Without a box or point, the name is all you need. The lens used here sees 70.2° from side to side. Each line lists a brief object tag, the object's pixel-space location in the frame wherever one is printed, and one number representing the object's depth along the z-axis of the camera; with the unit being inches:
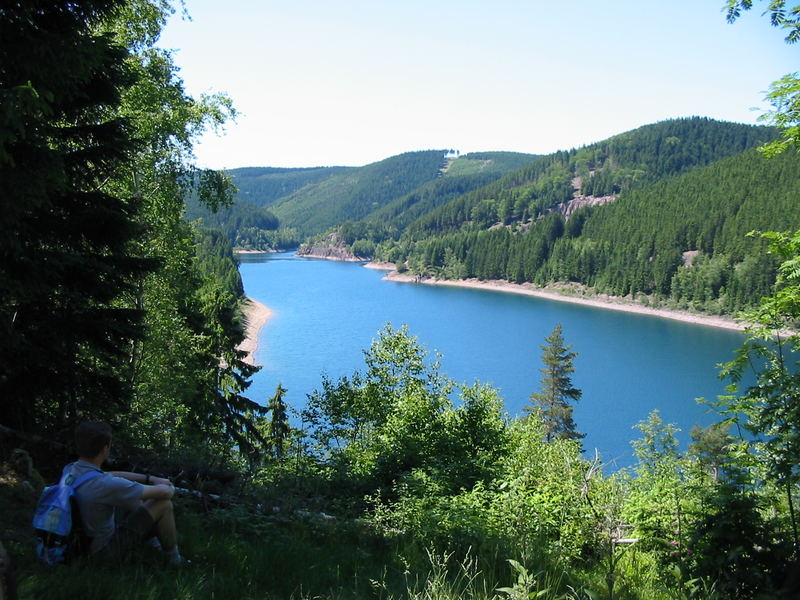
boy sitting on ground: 141.3
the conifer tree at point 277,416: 1102.4
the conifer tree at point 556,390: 1419.8
